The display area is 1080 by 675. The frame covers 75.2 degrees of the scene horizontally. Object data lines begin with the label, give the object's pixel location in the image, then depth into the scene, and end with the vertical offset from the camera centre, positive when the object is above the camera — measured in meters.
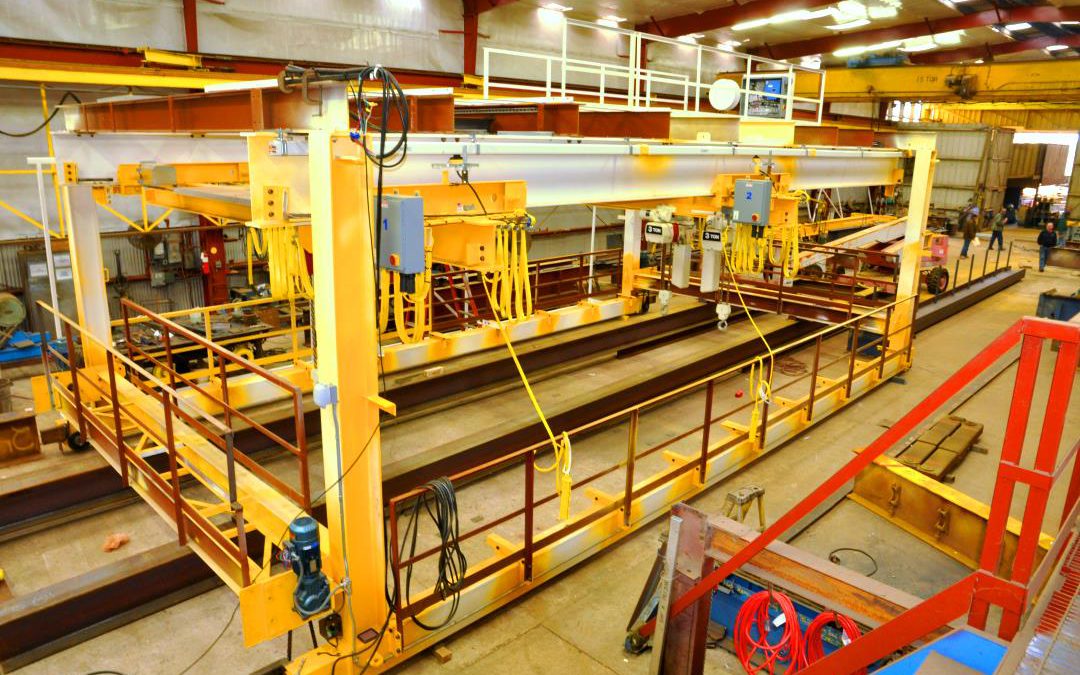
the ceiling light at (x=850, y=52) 24.31 +4.58
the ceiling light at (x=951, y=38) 23.42 +4.79
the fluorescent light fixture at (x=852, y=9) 19.68 +4.77
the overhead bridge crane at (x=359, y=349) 4.33 -1.45
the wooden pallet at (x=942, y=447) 7.96 -3.15
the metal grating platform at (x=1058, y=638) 2.28 -1.54
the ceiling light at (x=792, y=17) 21.33 +4.87
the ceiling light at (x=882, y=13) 20.42 +4.80
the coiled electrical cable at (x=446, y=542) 4.73 -2.51
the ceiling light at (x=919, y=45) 25.59 +4.86
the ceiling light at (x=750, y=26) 22.55 +4.90
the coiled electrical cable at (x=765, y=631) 4.07 -2.70
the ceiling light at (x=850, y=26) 22.27 +4.81
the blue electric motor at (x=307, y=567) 4.28 -2.43
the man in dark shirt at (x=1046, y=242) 21.89 -1.80
